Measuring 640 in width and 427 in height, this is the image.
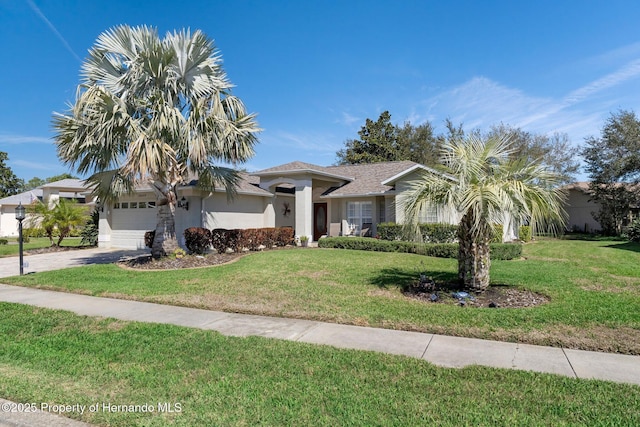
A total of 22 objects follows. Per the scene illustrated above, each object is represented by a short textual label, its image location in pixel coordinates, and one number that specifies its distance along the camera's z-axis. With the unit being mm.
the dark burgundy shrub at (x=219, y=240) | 16047
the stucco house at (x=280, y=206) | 17656
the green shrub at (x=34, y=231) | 22094
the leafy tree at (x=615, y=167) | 26078
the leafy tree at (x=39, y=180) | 61206
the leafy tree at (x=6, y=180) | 46625
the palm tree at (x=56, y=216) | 20328
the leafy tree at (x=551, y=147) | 33375
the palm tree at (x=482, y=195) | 6949
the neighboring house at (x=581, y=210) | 30562
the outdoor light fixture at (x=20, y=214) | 11927
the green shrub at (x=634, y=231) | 20588
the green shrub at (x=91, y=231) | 22031
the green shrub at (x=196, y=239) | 15039
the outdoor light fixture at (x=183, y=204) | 16977
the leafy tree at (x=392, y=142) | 40625
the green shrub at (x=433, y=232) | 16194
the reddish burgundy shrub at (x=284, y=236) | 18641
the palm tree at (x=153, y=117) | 12188
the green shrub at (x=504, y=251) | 13695
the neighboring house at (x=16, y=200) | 34500
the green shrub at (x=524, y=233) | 21983
